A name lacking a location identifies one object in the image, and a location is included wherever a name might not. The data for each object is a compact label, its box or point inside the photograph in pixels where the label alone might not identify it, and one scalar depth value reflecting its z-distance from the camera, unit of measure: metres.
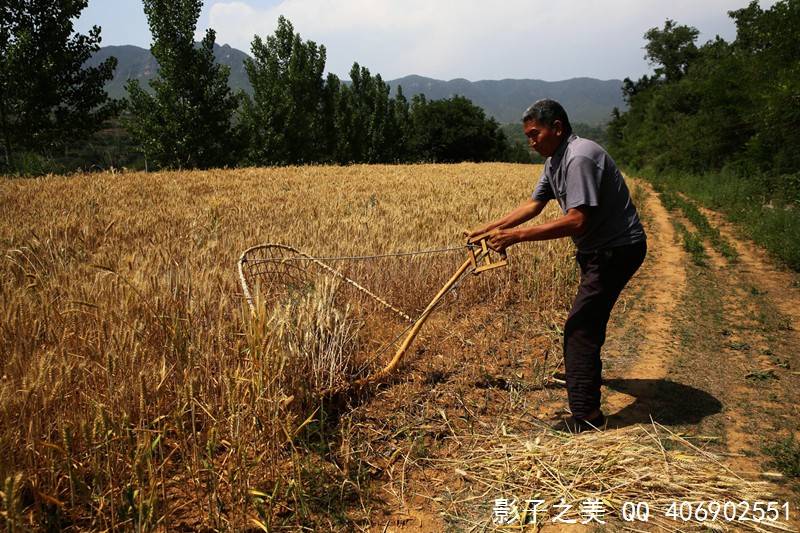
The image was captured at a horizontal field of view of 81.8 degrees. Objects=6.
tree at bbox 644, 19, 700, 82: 55.25
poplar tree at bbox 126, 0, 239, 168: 27.89
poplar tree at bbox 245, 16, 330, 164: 34.62
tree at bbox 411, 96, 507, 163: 59.47
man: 3.05
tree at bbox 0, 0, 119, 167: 20.88
